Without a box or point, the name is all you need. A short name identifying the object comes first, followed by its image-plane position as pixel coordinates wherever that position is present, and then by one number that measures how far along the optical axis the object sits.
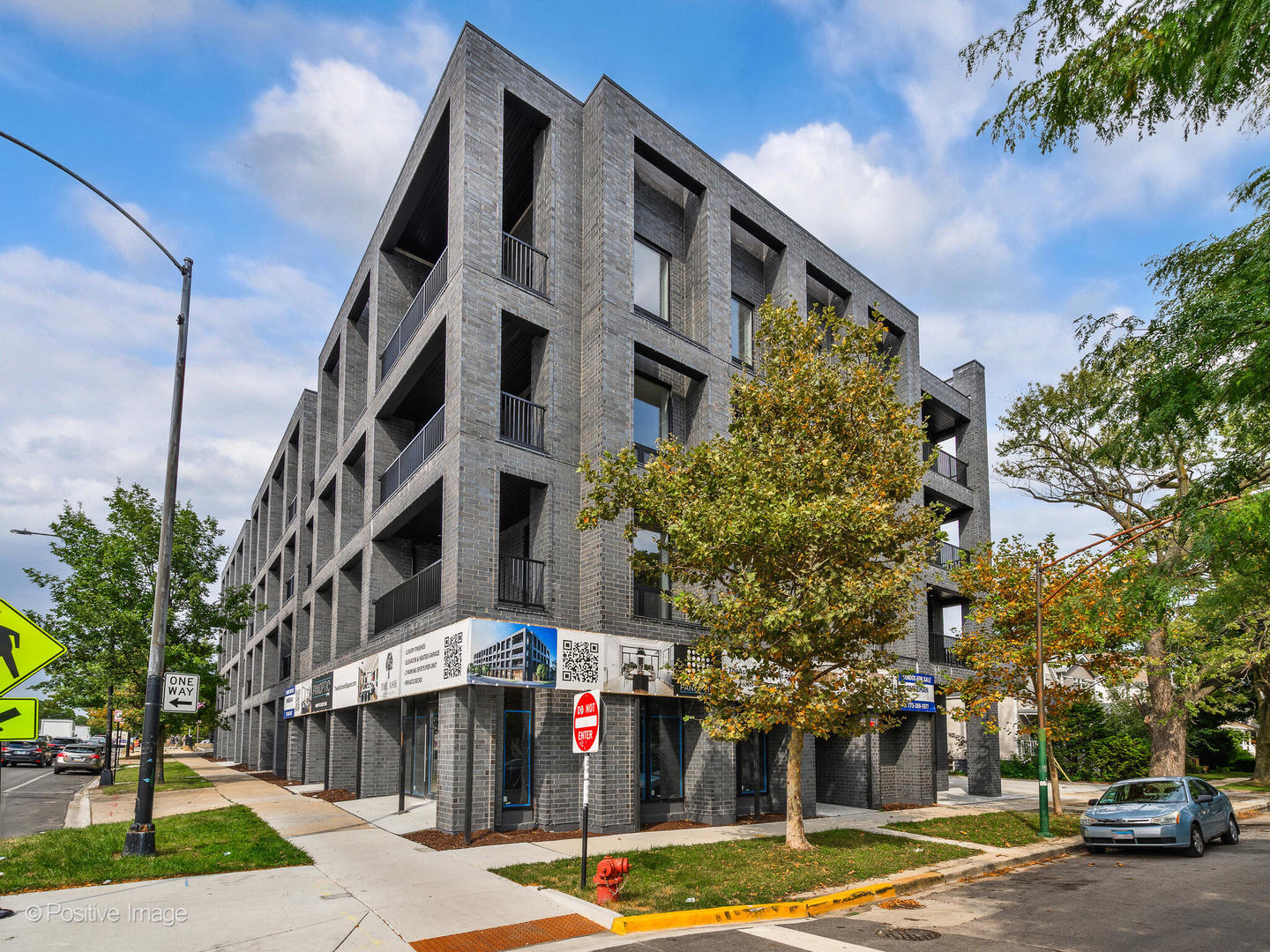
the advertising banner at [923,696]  24.48
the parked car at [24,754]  42.75
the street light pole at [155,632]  12.77
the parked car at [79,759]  42.00
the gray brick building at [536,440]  16.67
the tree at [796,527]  13.58
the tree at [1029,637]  20.55
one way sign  17.09
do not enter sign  11.20
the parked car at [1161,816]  15.34
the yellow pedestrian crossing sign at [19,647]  8.97
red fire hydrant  10.38
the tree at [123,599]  29.67
